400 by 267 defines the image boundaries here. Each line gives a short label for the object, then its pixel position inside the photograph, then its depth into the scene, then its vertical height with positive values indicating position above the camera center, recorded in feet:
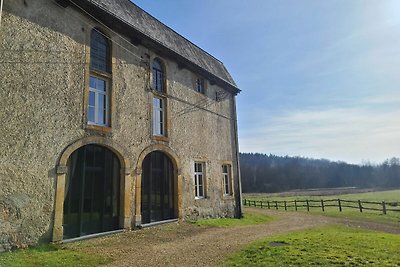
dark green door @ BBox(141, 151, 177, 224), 36.45 -0.86
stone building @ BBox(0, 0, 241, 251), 24.22 +6.91
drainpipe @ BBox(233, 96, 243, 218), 53.06 +1.41
